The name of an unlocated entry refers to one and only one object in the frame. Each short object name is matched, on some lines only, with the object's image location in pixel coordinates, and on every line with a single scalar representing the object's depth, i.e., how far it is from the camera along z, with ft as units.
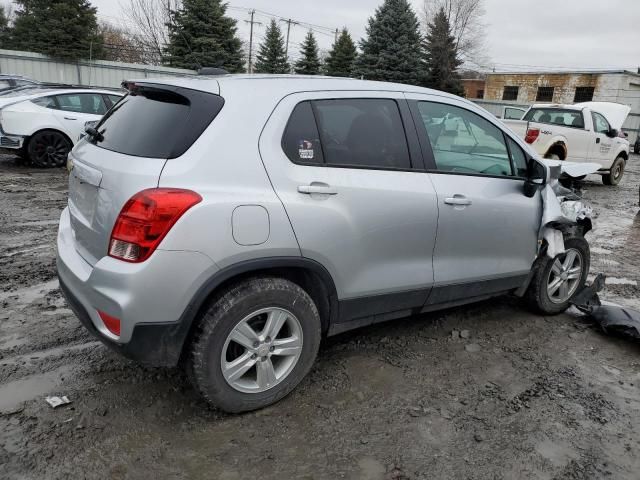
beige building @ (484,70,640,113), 116.26
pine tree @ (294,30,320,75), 139.03
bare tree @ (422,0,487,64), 162.61
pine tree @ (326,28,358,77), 142.72
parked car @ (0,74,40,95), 45.93
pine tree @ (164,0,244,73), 97.04
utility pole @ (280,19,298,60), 189.62
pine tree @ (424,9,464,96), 124.06
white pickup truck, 39.45
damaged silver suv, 7.74
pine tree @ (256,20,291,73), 138.51
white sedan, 30.73
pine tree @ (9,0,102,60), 89.10
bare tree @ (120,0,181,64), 127.54
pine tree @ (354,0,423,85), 110.32
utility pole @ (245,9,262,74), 174.45
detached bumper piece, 12.87
